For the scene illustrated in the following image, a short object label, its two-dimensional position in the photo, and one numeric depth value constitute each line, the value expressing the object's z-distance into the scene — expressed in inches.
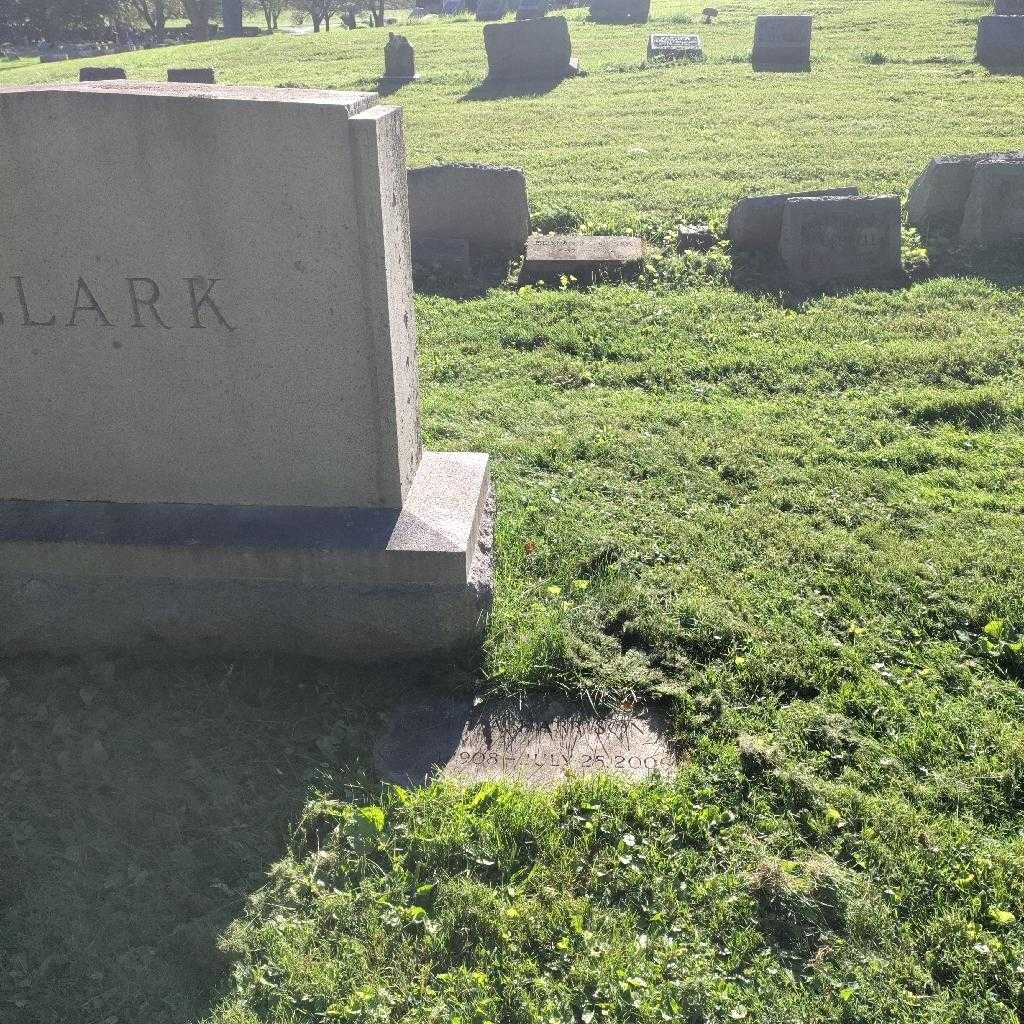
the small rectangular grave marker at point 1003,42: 673.0
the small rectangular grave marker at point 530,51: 737.6
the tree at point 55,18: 1798.7
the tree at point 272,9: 1761.8
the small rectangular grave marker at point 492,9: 1406.0
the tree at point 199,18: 1571.1
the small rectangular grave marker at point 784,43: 729.6
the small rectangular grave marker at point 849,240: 308.5
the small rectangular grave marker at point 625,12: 1065.5
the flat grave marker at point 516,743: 134.6
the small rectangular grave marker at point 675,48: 783.1
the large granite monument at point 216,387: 132.5
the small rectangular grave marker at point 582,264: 321.4
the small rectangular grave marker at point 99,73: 724.7
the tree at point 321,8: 1750.7
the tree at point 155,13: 1739.7
